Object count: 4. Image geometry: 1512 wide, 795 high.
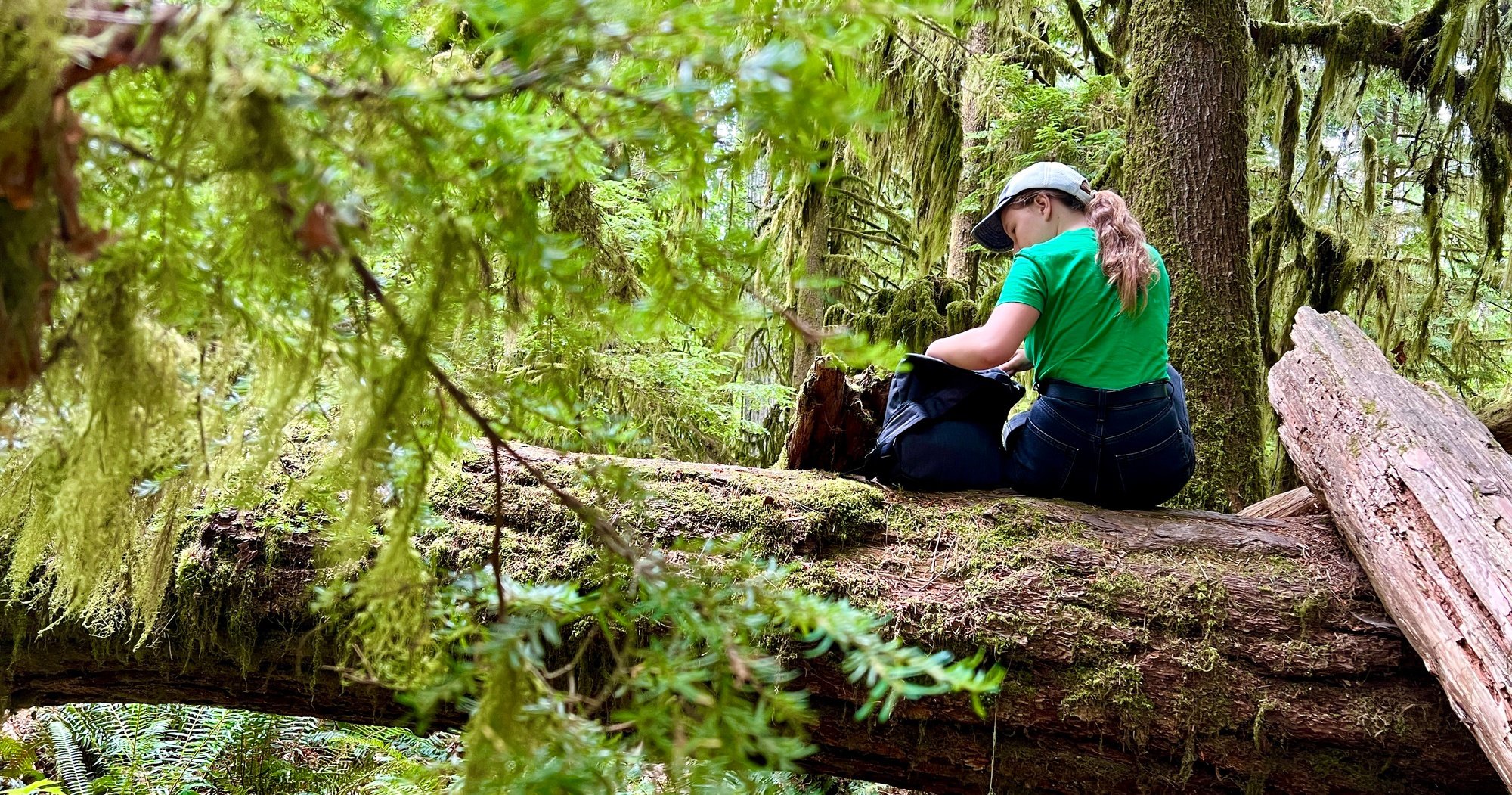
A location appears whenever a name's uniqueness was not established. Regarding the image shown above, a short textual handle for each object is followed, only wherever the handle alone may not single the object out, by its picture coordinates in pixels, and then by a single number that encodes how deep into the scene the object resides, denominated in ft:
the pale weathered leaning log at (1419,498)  8.48
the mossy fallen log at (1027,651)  9.20
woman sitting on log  10.98
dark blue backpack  11.33
